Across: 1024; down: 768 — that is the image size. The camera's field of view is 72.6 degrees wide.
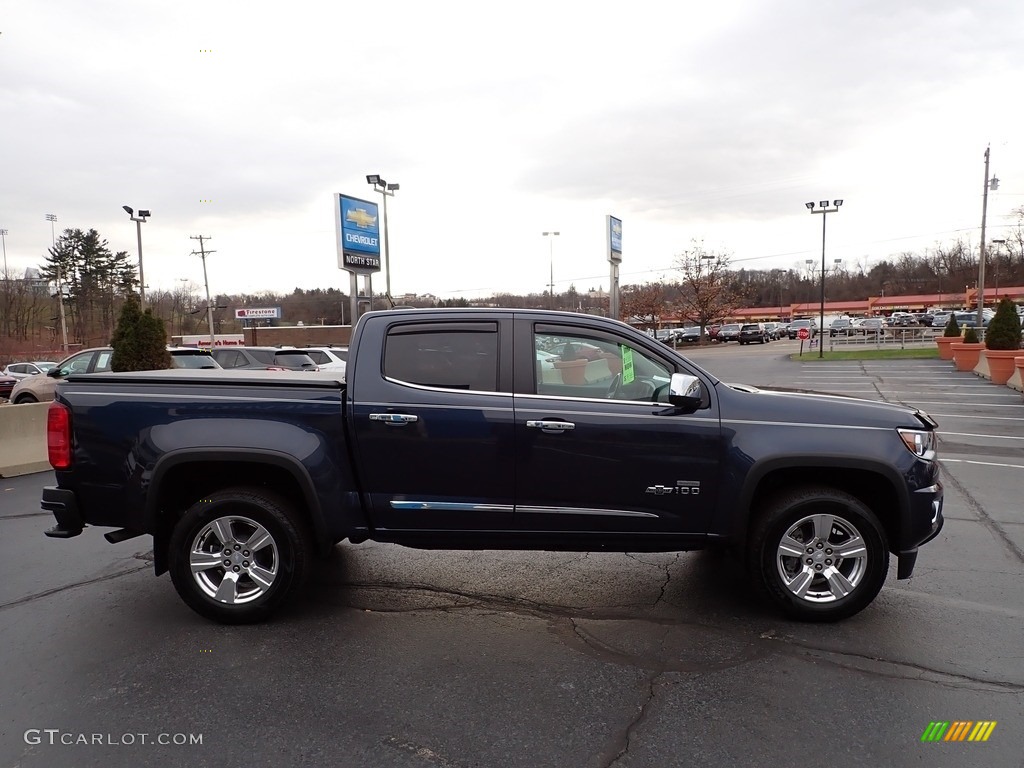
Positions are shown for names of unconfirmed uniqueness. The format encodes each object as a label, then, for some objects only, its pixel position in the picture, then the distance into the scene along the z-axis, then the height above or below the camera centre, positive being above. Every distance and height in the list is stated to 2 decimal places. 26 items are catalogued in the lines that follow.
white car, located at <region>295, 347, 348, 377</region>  17.86 -1.02
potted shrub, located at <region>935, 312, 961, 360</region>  29.41 -1.55
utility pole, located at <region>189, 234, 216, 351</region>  73.56 +7.48
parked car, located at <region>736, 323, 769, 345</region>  55.72 -2.07
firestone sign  78.38 +0.84
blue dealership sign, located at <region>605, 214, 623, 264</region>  23.31 +2.46
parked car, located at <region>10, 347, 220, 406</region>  14.73 -0.95
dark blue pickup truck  4.14 -0.89
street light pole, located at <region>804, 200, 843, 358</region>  37.81 +5.36
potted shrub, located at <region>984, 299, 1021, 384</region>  20.05 -0.96
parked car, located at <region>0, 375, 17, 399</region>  26.39 -2.21
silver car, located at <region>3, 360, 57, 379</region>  32.59 -2.01
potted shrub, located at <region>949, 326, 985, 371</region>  24.16 -1.70
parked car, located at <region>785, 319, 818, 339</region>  60.81 -1.98
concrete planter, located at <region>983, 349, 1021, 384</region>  19.53 -1.75
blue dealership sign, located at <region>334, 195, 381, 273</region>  20.00 +2.49
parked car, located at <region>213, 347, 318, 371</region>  16.92 -0.95
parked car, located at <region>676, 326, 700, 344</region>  60.06 -2.29
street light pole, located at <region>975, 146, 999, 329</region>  34.19 +4.48
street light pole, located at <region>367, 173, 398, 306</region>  25.19 +4.88
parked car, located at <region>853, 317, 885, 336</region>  56.66 -1.69
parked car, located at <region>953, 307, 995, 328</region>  52.66 -1.29
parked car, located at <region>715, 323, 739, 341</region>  60.34 -2.09
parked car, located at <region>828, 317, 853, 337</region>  62.59 -1.87
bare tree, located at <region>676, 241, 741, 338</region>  55.38 +1.46
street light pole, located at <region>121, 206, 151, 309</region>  36.84 +5.59
